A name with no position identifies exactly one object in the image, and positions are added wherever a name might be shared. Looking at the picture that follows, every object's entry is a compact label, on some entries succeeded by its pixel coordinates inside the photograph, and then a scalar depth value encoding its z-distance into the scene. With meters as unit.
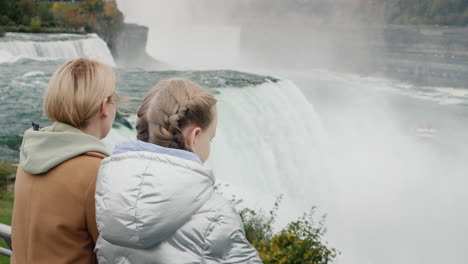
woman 1.25
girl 1.10
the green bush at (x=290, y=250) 3.87
